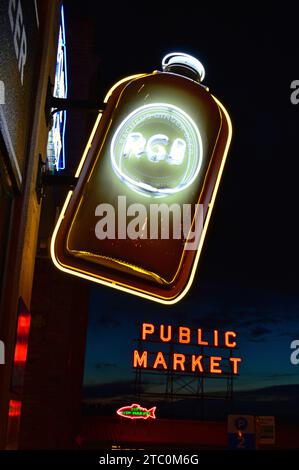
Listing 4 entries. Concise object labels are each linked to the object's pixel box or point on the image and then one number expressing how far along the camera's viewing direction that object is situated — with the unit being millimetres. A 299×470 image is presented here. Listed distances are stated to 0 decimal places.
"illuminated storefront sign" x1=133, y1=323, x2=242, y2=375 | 28516
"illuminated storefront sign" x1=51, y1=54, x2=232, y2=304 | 3881
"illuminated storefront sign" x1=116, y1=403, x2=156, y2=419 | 24959
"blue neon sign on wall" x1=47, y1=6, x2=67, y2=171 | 5387
